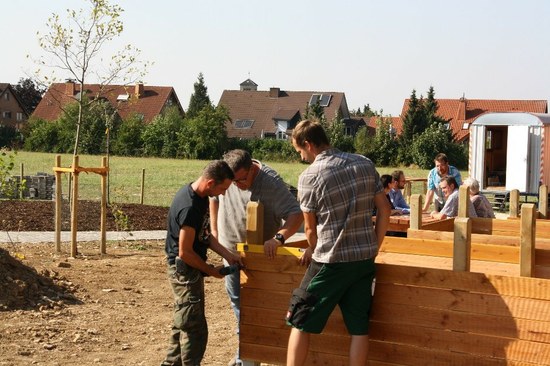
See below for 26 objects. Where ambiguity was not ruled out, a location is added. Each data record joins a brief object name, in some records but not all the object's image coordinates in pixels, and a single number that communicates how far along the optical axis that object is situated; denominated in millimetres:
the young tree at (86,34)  15539
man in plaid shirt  5359
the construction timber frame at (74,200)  12500
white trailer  25641
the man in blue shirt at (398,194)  12281
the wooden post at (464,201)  7312
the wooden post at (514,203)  11219
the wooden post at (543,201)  11867
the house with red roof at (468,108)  79375
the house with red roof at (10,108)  94875
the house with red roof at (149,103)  79138
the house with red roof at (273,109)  85750
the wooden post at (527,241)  5457
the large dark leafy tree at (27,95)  99750
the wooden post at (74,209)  12453
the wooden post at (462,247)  5402
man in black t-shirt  5920
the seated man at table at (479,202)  10266
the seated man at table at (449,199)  10436
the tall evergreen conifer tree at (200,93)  108350
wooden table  10297
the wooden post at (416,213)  8328
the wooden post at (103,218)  12836
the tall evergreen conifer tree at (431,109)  64081
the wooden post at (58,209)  12727
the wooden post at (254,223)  6246
